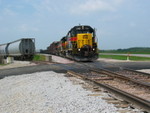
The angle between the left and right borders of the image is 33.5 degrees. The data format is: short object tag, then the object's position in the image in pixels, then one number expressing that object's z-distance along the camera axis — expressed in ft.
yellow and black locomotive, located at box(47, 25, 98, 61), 75.05
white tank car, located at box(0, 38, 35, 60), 111.75
